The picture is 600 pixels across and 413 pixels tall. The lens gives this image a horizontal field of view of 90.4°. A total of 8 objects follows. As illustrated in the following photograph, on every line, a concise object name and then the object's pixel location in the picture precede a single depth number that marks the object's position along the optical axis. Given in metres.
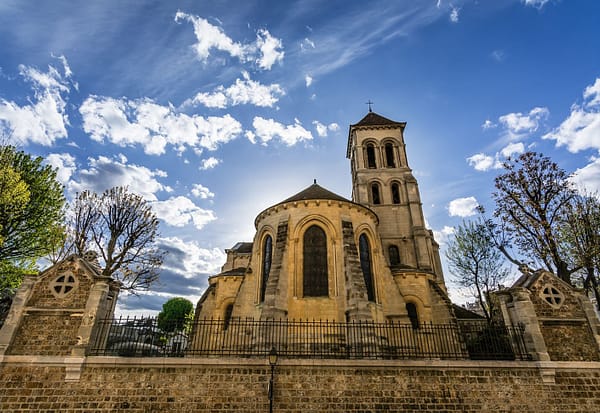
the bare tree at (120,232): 18.17
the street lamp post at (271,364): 8.48
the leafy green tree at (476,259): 22.01
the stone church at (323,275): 14.27
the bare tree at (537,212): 15.02
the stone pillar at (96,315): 9.00
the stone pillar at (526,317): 9.70
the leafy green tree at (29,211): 13.58
